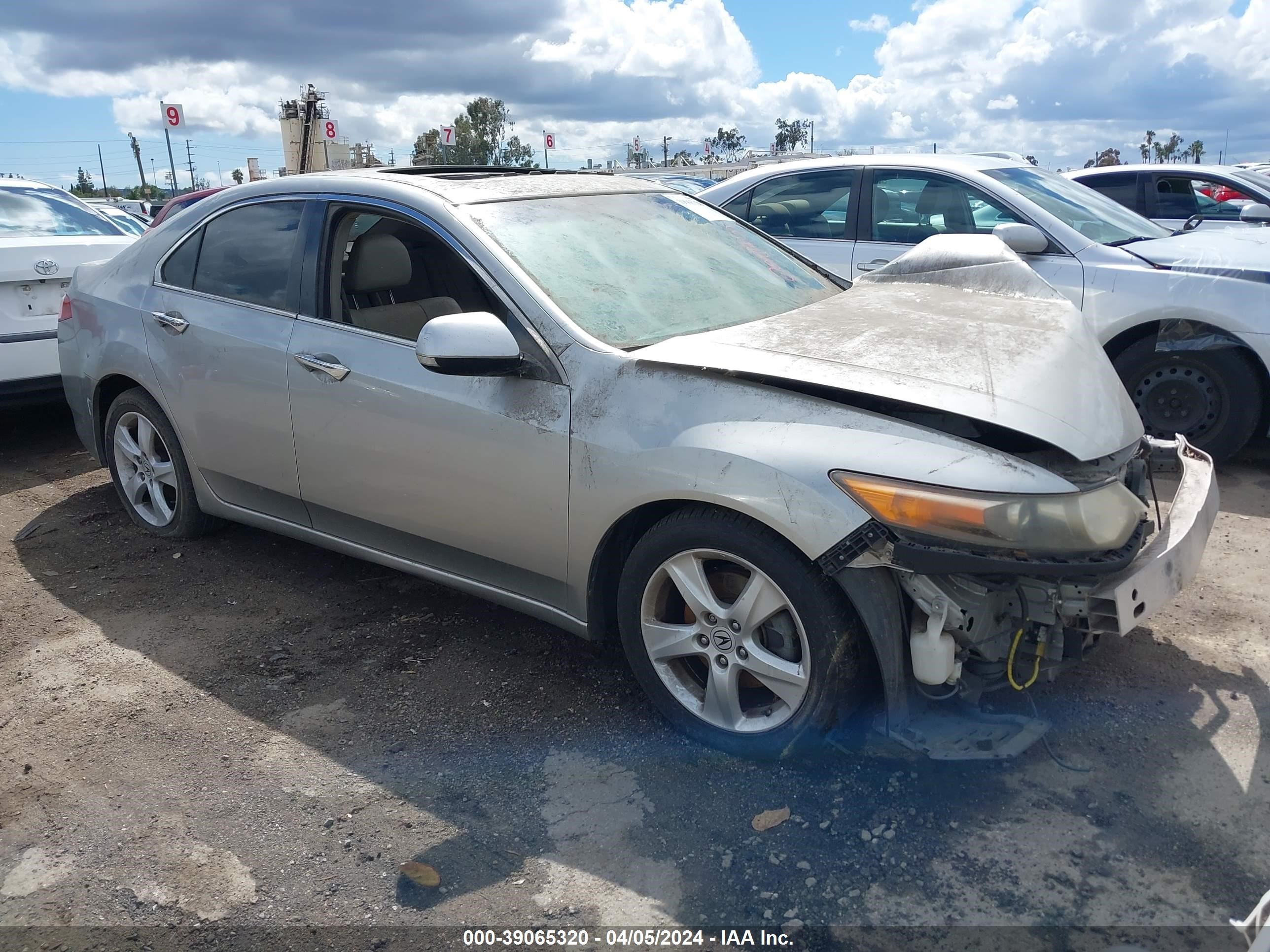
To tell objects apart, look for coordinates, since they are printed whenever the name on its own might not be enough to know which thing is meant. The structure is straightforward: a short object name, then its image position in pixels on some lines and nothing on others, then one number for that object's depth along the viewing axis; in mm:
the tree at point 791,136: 87688
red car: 13062
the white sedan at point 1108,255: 5227
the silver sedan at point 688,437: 2533
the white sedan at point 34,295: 5875
